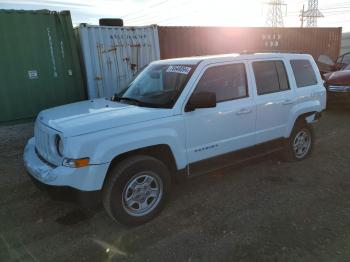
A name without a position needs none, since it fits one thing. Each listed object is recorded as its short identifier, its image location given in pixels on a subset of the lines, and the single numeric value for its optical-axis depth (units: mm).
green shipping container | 7078
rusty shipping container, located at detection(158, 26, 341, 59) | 10023
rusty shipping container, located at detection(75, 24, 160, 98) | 7961
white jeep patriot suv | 3102
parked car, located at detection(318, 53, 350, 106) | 9016
